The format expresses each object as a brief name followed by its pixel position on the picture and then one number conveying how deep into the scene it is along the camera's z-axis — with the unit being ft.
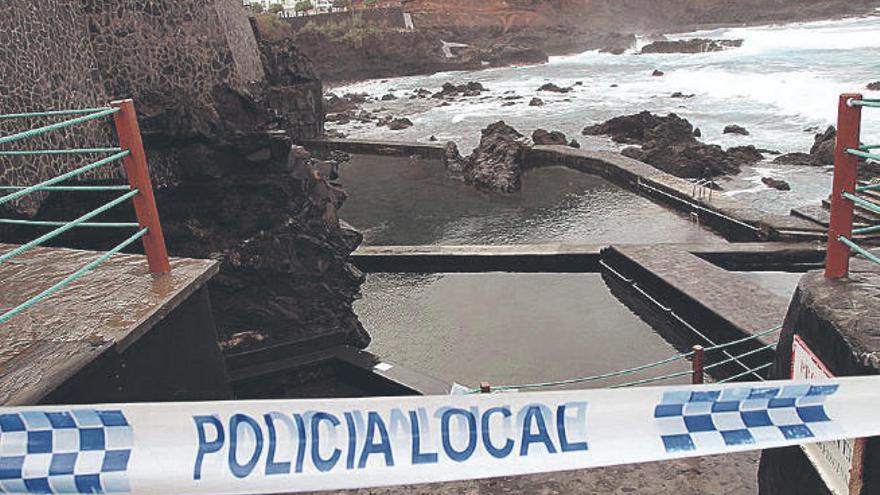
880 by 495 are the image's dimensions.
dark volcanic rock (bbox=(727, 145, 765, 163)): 55.06
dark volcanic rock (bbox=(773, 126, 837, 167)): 52.85
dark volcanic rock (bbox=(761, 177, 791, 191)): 46.73
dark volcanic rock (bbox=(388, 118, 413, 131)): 83.71
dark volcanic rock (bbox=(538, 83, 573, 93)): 118.64
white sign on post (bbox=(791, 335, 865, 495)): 7.66
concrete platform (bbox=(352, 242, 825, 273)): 29.25
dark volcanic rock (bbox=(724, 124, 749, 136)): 71.41
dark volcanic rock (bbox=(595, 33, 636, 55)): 201.92
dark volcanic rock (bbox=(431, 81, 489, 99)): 118.32
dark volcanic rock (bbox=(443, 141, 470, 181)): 51.76
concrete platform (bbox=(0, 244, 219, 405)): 8.03
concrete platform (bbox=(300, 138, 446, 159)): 58.39
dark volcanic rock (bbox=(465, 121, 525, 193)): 46.60
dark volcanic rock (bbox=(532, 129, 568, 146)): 60.23
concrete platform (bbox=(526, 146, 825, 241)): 31.48
